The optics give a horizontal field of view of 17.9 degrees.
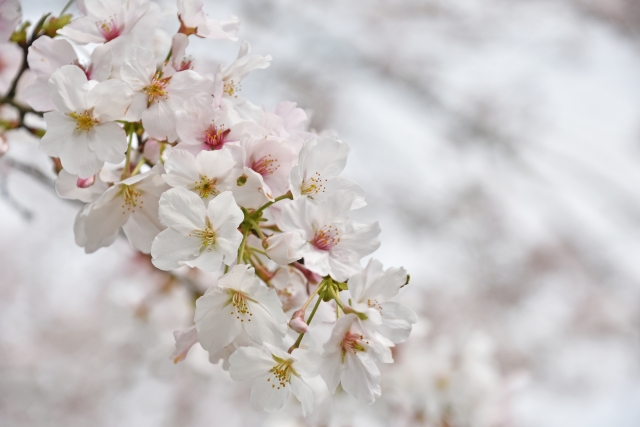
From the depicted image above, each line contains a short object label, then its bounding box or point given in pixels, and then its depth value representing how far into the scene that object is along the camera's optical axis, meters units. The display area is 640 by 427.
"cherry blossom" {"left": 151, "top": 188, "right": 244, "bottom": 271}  0.73
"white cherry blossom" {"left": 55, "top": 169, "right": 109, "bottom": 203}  0.76
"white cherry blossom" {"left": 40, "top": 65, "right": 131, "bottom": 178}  0.74
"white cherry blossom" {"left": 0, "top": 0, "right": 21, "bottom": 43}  0.79
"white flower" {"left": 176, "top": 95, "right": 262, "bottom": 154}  0.75
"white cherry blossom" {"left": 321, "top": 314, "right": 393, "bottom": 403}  0.74
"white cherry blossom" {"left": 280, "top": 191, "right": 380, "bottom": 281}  0.74
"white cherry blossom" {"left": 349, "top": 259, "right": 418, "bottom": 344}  0.74
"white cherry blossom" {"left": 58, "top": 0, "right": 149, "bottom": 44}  0.76
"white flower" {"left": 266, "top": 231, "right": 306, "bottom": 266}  0.73
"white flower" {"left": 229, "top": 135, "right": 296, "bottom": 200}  0.75
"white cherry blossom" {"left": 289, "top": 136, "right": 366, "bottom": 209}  0.74
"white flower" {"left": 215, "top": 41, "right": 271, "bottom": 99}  0.76
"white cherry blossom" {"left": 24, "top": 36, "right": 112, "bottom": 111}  0.76
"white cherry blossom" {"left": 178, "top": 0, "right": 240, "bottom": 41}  0.77
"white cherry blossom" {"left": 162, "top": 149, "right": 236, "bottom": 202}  0.74
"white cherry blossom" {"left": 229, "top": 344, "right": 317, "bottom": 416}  0.74
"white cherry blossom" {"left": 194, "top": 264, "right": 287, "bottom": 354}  0.73
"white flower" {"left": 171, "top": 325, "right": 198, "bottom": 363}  0.77
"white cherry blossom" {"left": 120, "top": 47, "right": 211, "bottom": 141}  0.75
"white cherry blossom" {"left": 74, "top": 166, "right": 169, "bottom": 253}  0.76
